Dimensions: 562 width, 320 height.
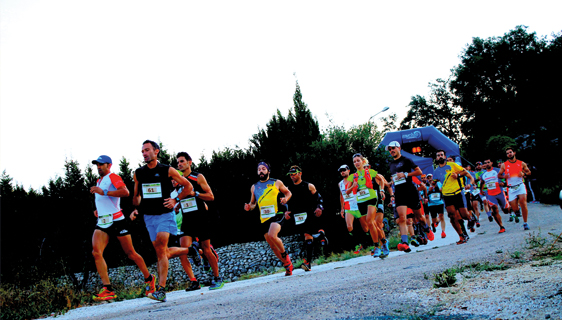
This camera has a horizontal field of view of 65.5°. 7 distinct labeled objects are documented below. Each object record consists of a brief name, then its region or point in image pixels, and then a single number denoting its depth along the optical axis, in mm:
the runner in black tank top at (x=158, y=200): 6703
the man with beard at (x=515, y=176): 11906
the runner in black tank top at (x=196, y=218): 7906
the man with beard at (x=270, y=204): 8992
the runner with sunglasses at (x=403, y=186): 10109
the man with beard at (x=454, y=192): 10727
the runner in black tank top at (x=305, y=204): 10602
